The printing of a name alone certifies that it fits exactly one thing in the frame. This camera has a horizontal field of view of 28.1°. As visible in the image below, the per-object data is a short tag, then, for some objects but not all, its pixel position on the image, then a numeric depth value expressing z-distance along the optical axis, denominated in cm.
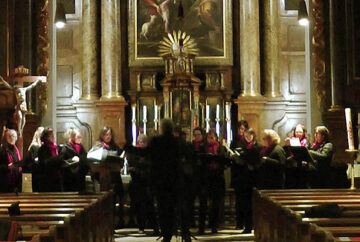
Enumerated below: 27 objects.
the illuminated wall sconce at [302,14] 1220
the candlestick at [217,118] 1568
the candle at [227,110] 1584
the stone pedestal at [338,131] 1381
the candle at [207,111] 1542
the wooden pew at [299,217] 438
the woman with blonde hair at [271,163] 941
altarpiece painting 1636
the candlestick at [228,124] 1555
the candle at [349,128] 945
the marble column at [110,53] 1599
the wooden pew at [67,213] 479
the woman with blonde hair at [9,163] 955
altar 1562
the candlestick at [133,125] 1556
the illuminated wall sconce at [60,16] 1277
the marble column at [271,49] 1625
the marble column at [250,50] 1597
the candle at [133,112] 1575
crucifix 1220
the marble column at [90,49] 1620
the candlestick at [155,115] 1526
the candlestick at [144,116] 1545
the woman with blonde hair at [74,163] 989
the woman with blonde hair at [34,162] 990
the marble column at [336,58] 1399
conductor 754
